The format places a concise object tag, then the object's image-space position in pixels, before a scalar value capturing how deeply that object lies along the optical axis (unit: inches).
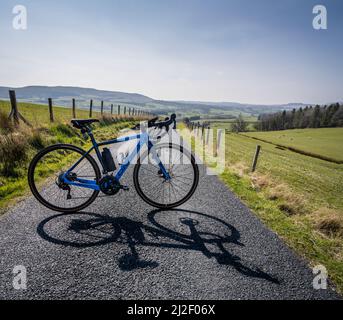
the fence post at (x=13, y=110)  381.4
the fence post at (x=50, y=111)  500.7
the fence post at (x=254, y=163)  374.9
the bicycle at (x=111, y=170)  163.6
